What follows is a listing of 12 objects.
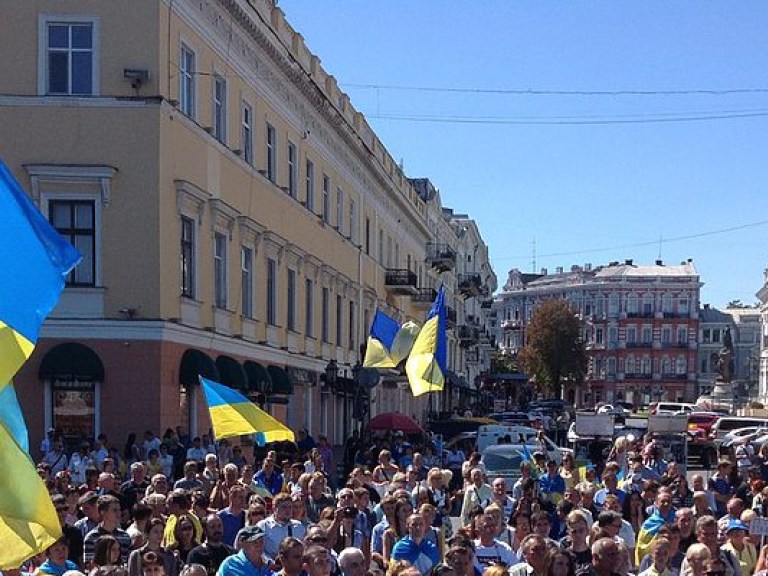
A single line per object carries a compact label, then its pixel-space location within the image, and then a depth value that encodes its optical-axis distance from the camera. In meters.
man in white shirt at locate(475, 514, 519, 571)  9.91
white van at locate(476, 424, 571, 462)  27.53
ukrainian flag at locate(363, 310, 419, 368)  23.14
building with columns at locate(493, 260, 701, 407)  124.69
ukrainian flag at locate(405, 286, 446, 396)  17.69
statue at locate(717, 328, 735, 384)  83.50
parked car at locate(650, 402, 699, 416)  62.97
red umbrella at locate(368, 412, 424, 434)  30.11
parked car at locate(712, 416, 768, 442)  46.28
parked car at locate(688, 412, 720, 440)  42.50
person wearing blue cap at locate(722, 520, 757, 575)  10.54
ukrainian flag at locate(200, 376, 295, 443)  14.48
